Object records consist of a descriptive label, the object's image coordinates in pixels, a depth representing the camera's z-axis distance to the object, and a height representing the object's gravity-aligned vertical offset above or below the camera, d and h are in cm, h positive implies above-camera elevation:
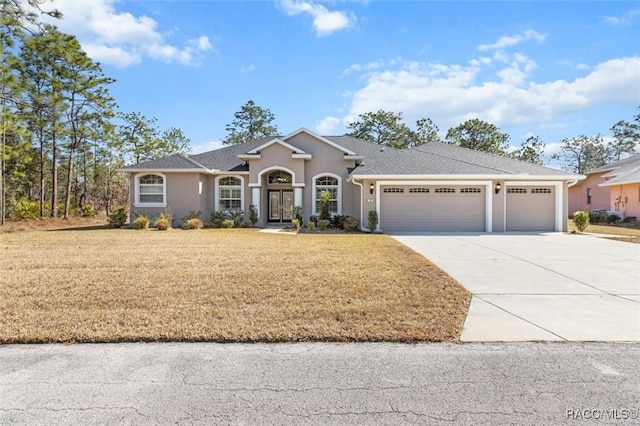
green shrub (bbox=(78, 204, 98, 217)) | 2730 +3
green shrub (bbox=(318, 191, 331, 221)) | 1806 +21
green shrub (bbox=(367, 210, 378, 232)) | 1655 -36
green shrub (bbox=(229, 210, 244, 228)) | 1939 -20
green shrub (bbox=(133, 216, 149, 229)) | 1761 -51
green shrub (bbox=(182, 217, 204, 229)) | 1798 -58
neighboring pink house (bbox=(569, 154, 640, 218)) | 2395 +170
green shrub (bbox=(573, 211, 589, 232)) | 1673 -41
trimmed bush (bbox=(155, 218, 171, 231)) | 1719 -58
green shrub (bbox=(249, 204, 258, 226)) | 1922 -14
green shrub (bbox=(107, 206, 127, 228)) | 1873 -34
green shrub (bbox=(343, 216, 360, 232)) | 1703 -60
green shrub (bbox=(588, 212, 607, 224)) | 2390 -34
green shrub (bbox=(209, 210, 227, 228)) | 1919 -30
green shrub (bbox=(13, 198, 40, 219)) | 2309 +16
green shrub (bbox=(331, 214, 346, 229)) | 1792 -44
